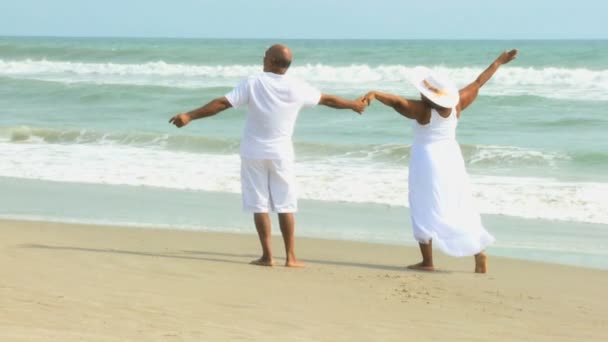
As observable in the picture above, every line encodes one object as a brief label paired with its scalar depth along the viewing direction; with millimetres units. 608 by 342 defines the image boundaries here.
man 11940
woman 12208
